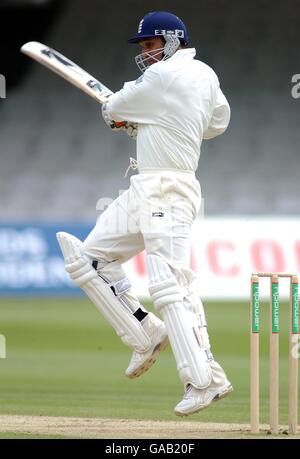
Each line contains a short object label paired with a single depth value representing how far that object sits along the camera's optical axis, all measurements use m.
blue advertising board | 26.97
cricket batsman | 10.34
